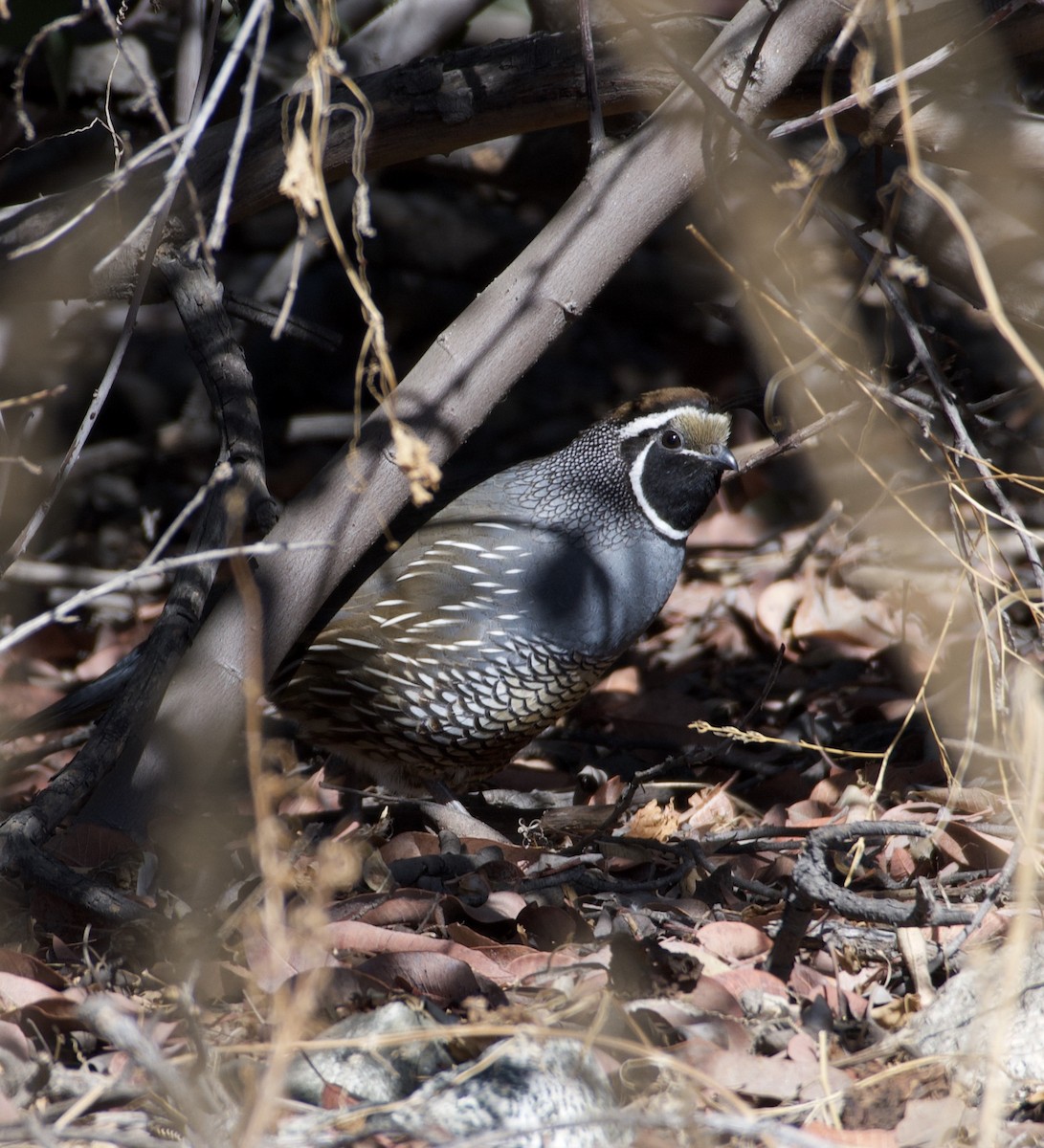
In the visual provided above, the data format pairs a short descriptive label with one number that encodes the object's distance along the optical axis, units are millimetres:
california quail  7527
